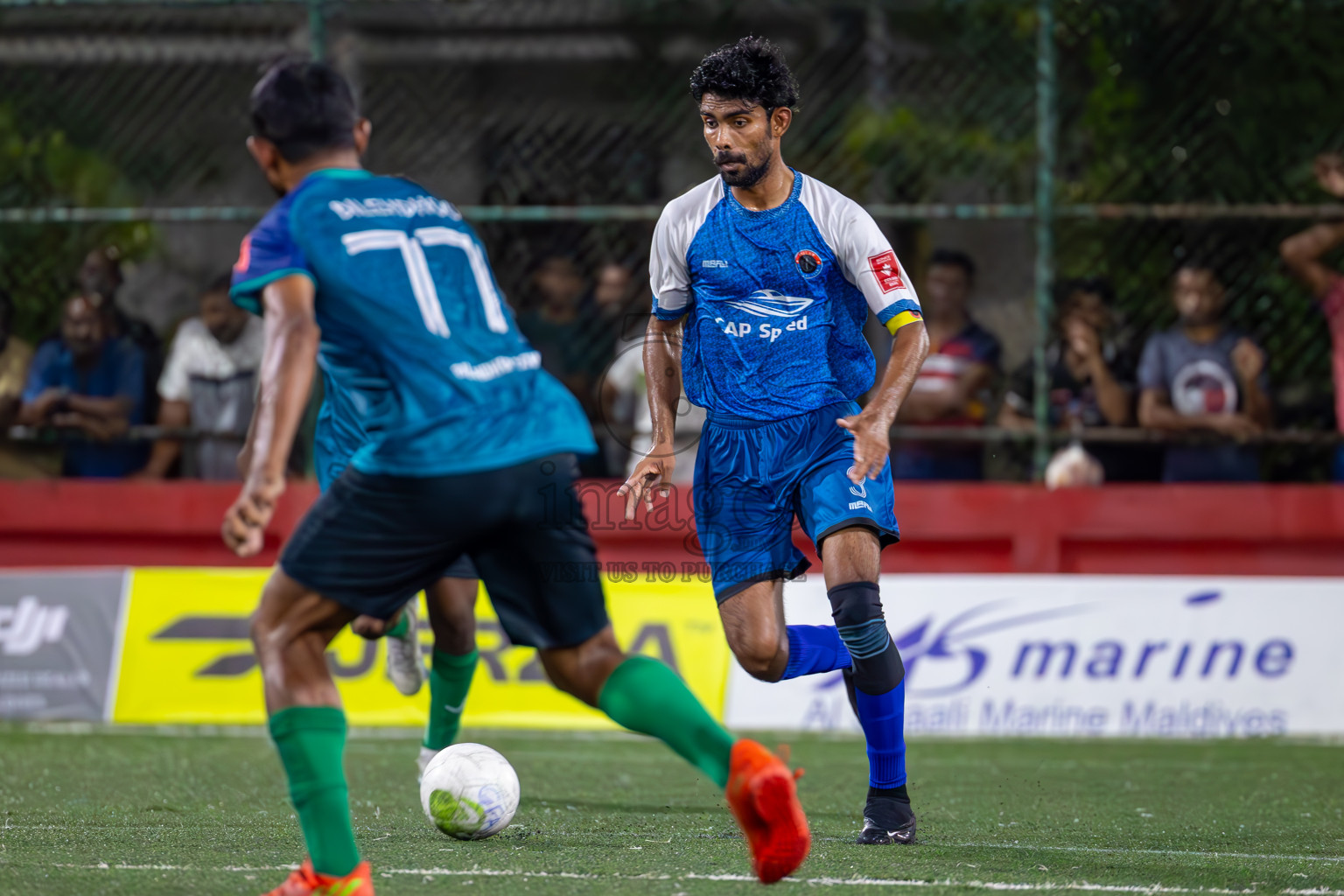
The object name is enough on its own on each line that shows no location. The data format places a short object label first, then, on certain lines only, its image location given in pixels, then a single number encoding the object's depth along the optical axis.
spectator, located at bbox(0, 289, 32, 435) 21.50
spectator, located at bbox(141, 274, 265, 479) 20.87
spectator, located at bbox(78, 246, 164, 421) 21.55
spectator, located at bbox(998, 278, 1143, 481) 20.06
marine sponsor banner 18.34
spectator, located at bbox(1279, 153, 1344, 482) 19.61
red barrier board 19.73
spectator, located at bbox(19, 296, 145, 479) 21.16
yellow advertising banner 19.11
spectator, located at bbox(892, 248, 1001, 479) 20.08
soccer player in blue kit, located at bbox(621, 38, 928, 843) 10.84
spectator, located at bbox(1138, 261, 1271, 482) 19.67
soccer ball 10.38
